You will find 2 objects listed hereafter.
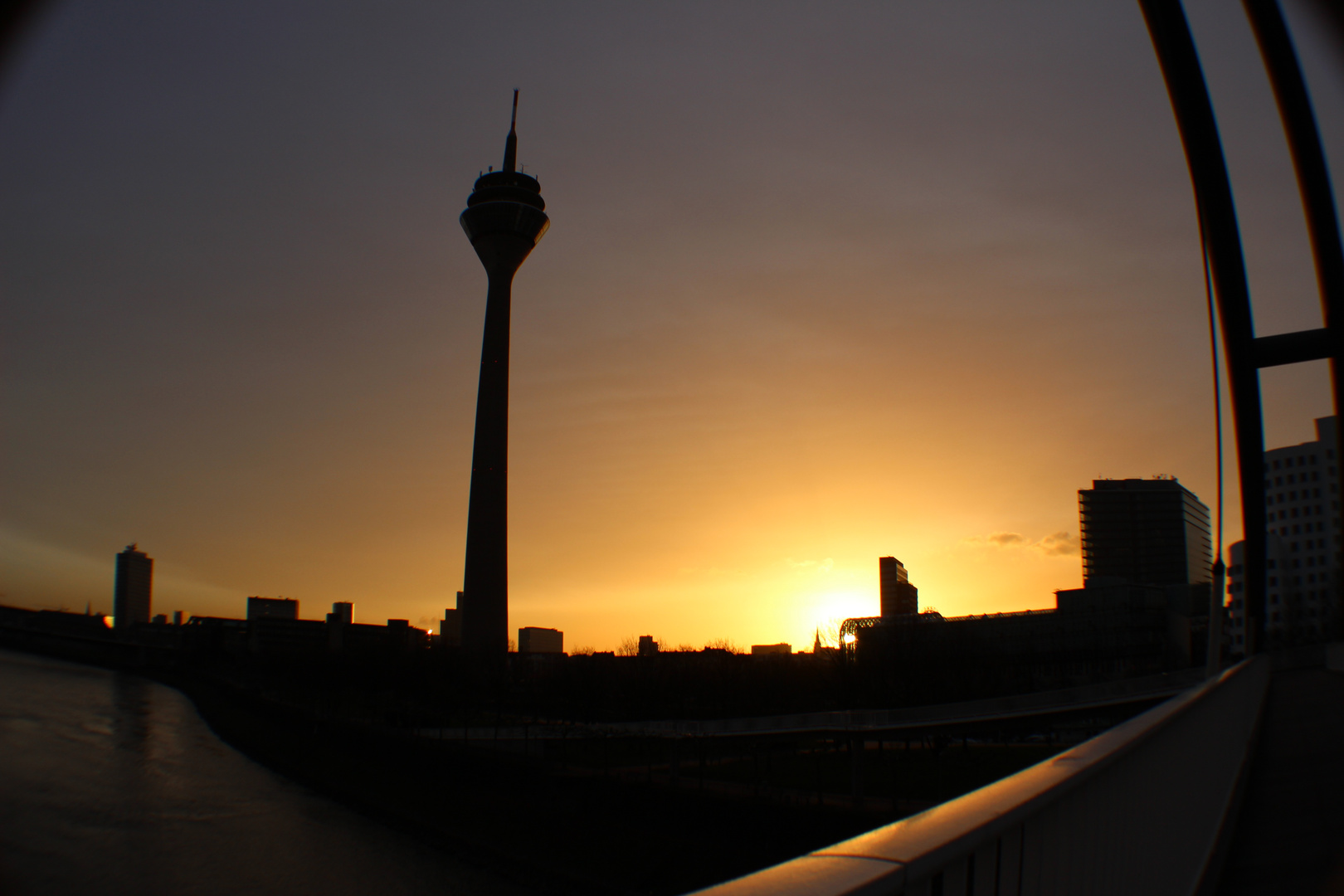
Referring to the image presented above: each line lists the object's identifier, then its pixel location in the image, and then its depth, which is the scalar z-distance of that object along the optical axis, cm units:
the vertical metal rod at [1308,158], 912
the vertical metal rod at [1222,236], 924
